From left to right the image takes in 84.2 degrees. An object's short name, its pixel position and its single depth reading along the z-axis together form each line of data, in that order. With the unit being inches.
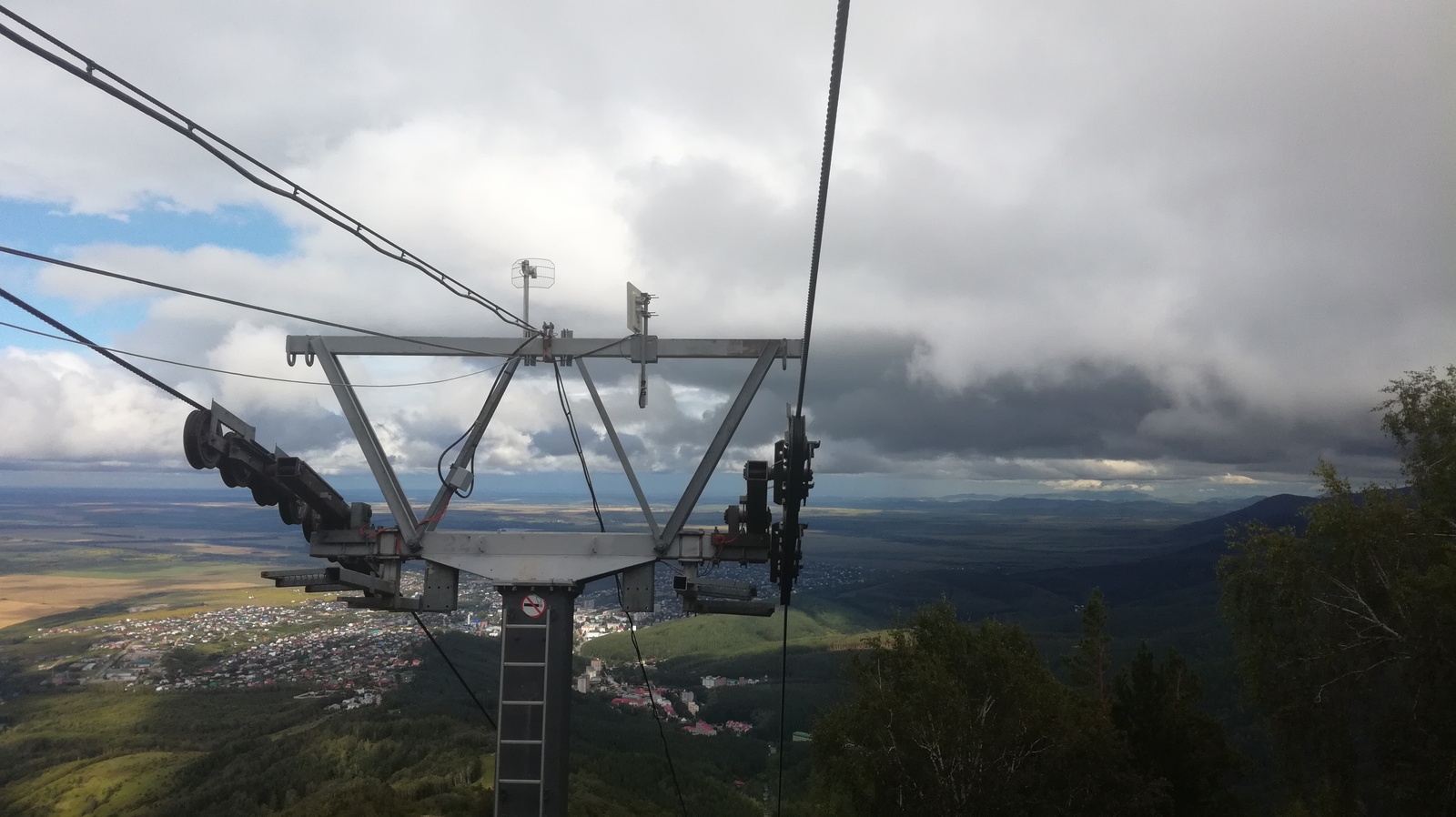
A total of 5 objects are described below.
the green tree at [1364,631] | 668.1
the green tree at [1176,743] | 965.8
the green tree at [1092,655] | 1277.1
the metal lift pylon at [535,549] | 385.4
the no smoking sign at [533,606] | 396.8
